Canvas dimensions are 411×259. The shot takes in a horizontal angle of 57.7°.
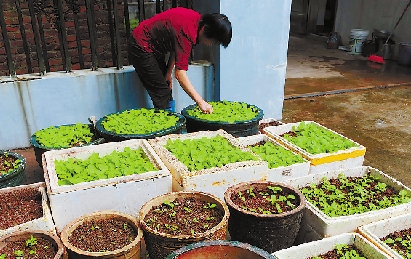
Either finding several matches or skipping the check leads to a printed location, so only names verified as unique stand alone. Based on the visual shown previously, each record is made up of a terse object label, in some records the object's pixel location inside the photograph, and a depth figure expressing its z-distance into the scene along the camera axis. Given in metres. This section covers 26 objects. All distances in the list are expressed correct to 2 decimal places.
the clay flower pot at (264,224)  2.37
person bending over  3.55
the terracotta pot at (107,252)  2.09
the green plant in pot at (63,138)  3.51
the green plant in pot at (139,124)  3.43
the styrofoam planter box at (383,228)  2.47
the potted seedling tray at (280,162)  3.11
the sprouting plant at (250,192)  2.64
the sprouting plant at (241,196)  2.57
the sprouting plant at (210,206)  2.47
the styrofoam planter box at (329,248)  2.34
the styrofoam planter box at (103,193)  2.52
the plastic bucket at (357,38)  10.88
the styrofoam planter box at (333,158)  3.30
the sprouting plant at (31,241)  2.23
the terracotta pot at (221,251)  2.05
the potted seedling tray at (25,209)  2.37
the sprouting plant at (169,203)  2.48
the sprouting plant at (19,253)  2.14
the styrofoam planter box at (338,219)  2.54
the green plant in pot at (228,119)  3.72
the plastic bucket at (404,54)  9.49
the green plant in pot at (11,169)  2.98
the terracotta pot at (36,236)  2.18
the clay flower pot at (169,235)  2.15
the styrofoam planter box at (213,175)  2.72
